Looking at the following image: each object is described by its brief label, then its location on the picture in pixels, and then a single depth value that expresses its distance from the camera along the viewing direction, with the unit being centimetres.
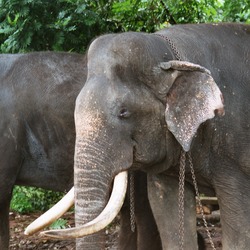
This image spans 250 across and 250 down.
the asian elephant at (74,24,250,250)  511
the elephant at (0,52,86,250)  725
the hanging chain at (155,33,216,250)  553
